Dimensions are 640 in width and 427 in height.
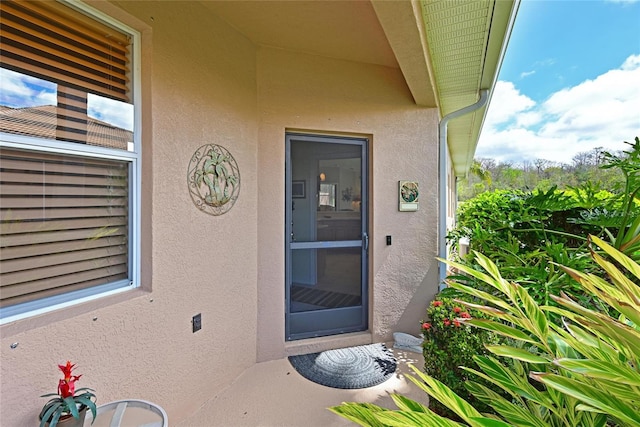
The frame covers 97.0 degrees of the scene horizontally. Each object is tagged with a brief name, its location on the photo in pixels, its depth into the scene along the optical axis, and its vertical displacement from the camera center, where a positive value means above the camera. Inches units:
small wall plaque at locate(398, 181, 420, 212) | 142.2 +8.8
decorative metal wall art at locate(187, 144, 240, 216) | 95.0 +12.1
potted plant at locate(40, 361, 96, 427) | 50.8 -36.0
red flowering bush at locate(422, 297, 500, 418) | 83.3 -40.8
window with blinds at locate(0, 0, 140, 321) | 58.1 +13.3
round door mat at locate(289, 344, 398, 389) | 110.6 -65.2
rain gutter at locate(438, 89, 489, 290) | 146.6 +13.7
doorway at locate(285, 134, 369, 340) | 132.3 -11.0
